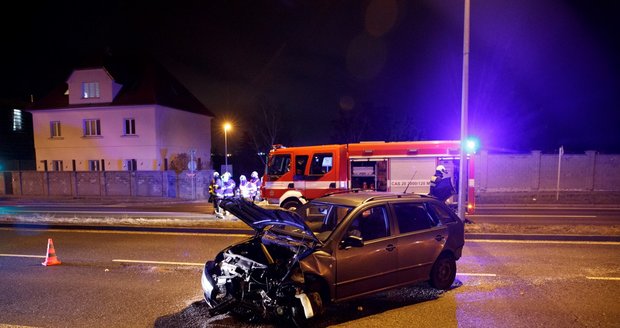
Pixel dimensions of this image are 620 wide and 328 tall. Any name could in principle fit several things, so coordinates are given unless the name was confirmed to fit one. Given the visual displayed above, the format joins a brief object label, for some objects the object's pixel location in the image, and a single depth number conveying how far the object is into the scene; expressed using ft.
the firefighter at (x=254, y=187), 46.34
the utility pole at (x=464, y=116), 32.19
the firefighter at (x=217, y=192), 41.73
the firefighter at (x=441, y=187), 30.81
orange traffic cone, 23.68
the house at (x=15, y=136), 111.14
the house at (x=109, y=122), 90.99
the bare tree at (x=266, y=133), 125.45
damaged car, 13.84
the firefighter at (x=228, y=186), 41.78
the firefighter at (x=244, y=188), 45.00
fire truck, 37.45
